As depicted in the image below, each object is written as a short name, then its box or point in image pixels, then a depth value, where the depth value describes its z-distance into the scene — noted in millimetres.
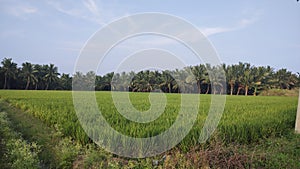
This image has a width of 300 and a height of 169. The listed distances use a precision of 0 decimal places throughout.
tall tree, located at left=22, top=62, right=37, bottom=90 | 45906
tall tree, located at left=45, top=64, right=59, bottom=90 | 49269
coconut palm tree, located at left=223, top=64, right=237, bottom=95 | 40469
